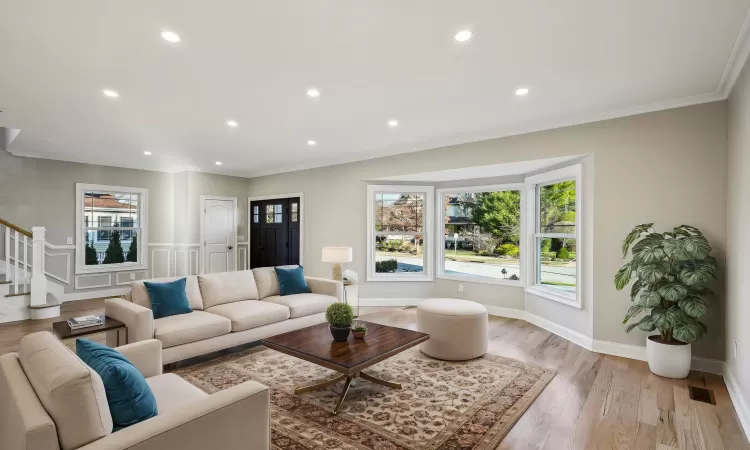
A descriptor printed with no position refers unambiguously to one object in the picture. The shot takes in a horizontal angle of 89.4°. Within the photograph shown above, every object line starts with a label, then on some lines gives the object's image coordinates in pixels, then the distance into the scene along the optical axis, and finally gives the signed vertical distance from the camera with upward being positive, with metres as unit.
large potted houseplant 3.17 -0.56
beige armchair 1.30 -0.73
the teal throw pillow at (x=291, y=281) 4.75 -0.73
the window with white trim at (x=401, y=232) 6.39 -0.13
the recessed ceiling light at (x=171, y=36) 2.41 +1.21
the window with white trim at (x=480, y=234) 5.72 -0.15
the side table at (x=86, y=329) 2.91 -0.85
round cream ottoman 3.70 -1.06
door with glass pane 7.43 -0.16
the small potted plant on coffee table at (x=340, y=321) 3.07 -0.78
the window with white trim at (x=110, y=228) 6.79 -0.08
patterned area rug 2.37 -1.33
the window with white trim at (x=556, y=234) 4.51 -0.11
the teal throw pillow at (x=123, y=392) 1.53 -0.70
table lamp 4.95 -0.39
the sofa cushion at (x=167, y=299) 3.60 -0.72
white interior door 7.77 -0.25
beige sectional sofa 3.30 -0.90
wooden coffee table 2.68 -0.95
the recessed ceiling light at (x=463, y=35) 2.40 +1.22
